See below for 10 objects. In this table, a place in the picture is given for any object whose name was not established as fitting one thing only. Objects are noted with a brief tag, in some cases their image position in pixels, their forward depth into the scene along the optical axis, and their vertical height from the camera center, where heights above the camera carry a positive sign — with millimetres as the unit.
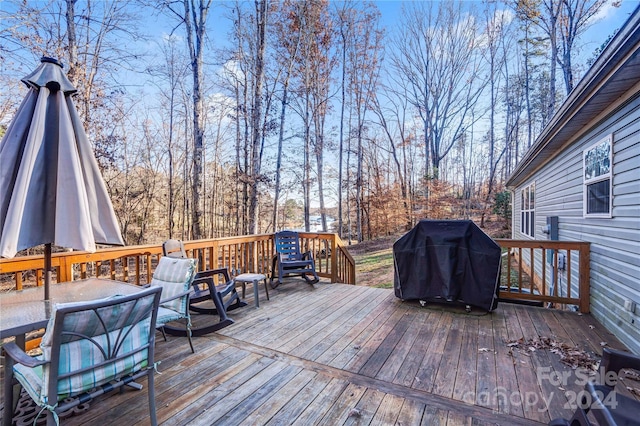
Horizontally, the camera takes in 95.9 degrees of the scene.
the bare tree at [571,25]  9070 +6189
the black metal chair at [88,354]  1436 -796
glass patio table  1681 -671
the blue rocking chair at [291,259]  5242 -920
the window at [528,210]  8312 +70
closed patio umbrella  1926 +231
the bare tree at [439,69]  13984 +7317
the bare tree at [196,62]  6070 +3167
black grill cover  3855 -737
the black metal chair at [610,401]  1372 -934
